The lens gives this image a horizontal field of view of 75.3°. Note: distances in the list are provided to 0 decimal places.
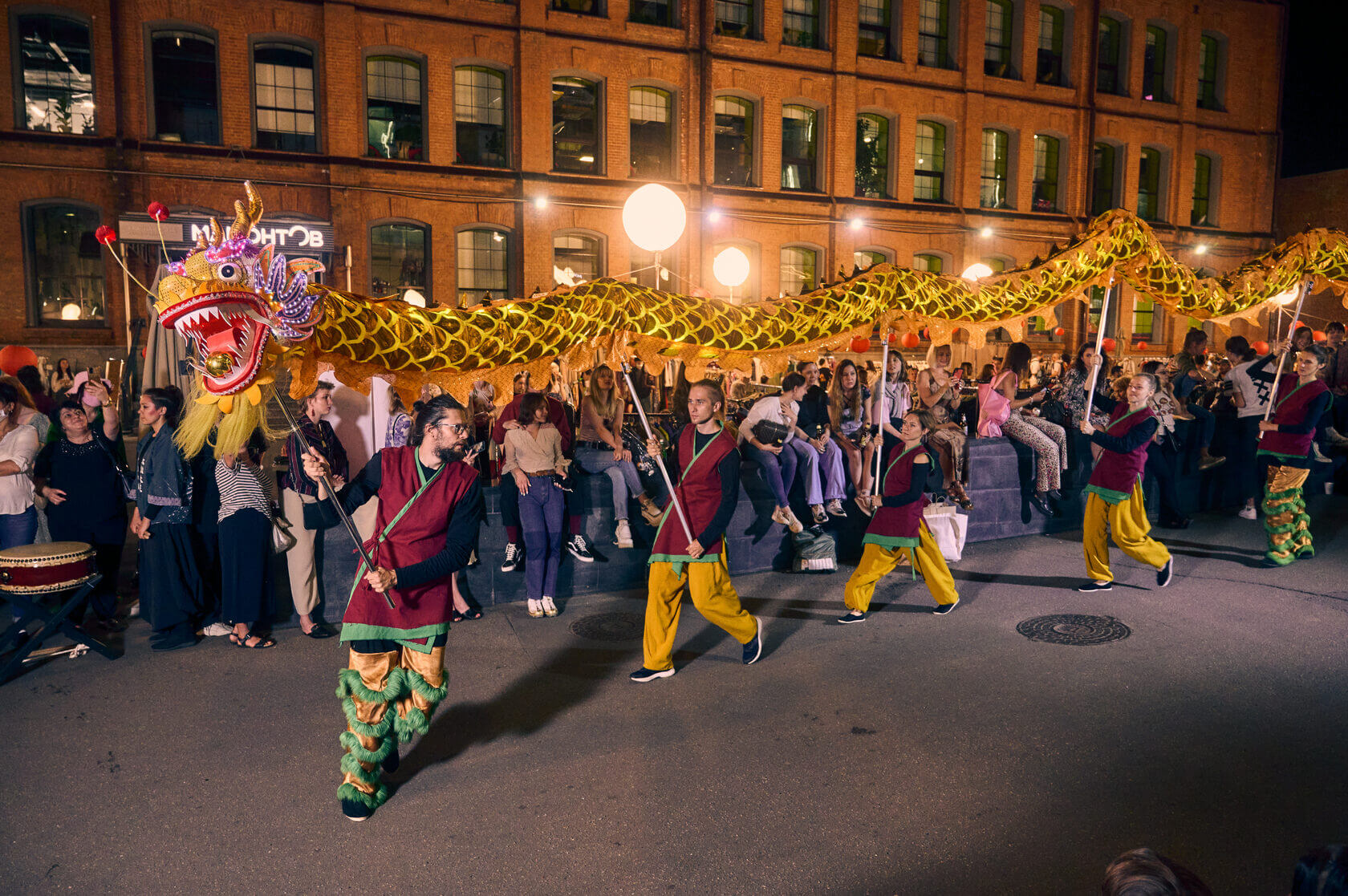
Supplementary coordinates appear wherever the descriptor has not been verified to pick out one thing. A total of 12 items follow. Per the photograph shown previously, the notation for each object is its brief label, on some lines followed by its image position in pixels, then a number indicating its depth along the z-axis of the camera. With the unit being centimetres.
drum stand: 581
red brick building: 1752
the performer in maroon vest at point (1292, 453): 834
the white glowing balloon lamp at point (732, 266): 1437
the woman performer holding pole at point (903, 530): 687
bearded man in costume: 411
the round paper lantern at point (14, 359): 812
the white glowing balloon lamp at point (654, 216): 833
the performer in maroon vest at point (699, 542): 573
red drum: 573
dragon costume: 385
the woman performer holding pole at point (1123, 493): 740
